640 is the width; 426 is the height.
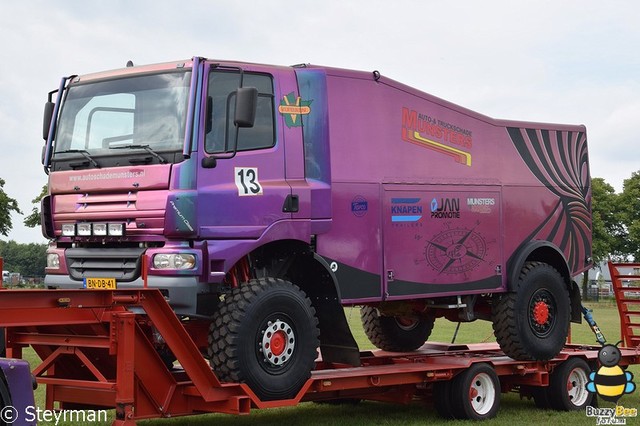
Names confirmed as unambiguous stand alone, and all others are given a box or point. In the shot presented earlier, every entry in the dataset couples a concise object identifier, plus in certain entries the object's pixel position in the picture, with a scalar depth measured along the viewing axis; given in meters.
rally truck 9.23
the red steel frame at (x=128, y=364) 8.19
